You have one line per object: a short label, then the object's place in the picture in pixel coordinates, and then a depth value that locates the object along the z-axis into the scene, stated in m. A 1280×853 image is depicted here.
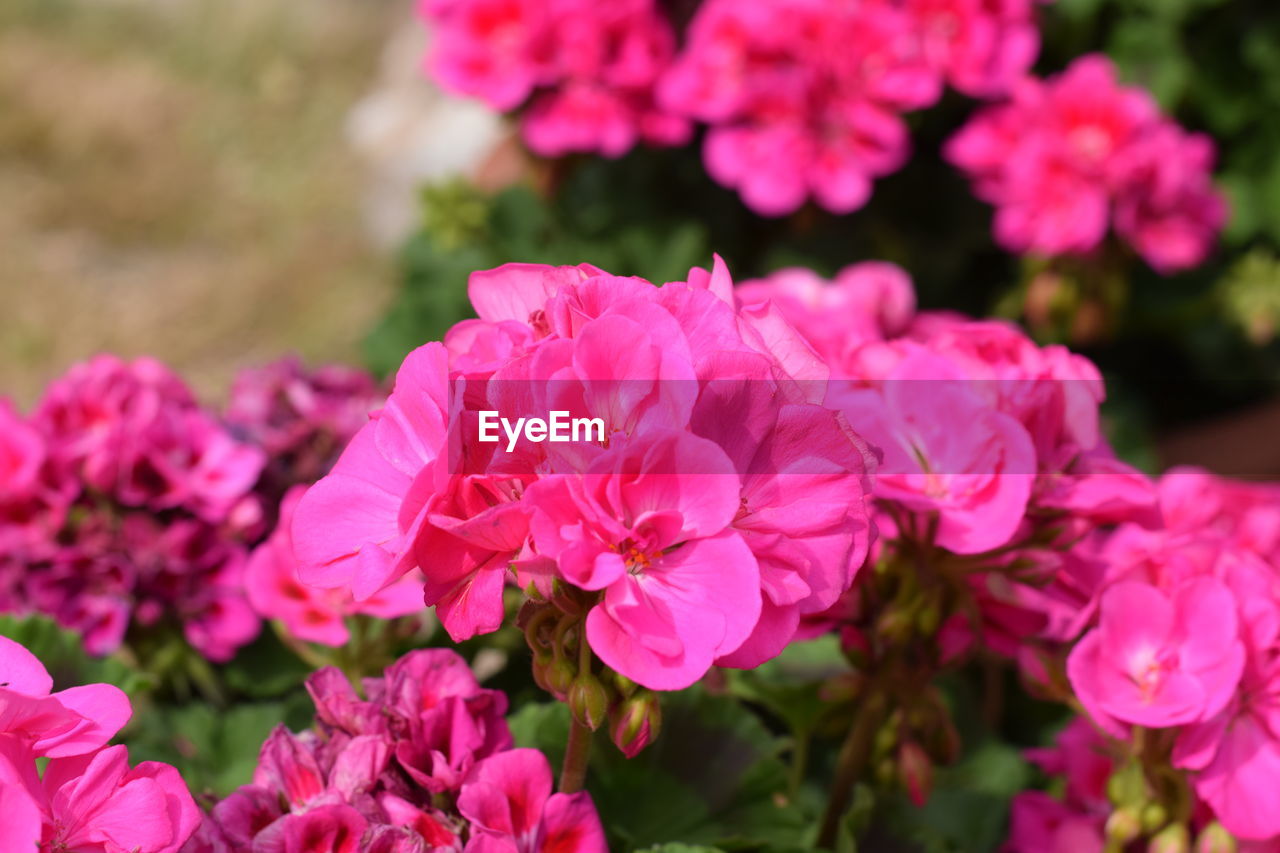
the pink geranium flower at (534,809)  0.71
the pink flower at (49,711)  0.68
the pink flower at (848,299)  0.85
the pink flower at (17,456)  0.87
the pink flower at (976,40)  1.22
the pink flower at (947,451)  0.74
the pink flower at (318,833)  0.70
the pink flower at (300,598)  0.80
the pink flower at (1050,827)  0.82
